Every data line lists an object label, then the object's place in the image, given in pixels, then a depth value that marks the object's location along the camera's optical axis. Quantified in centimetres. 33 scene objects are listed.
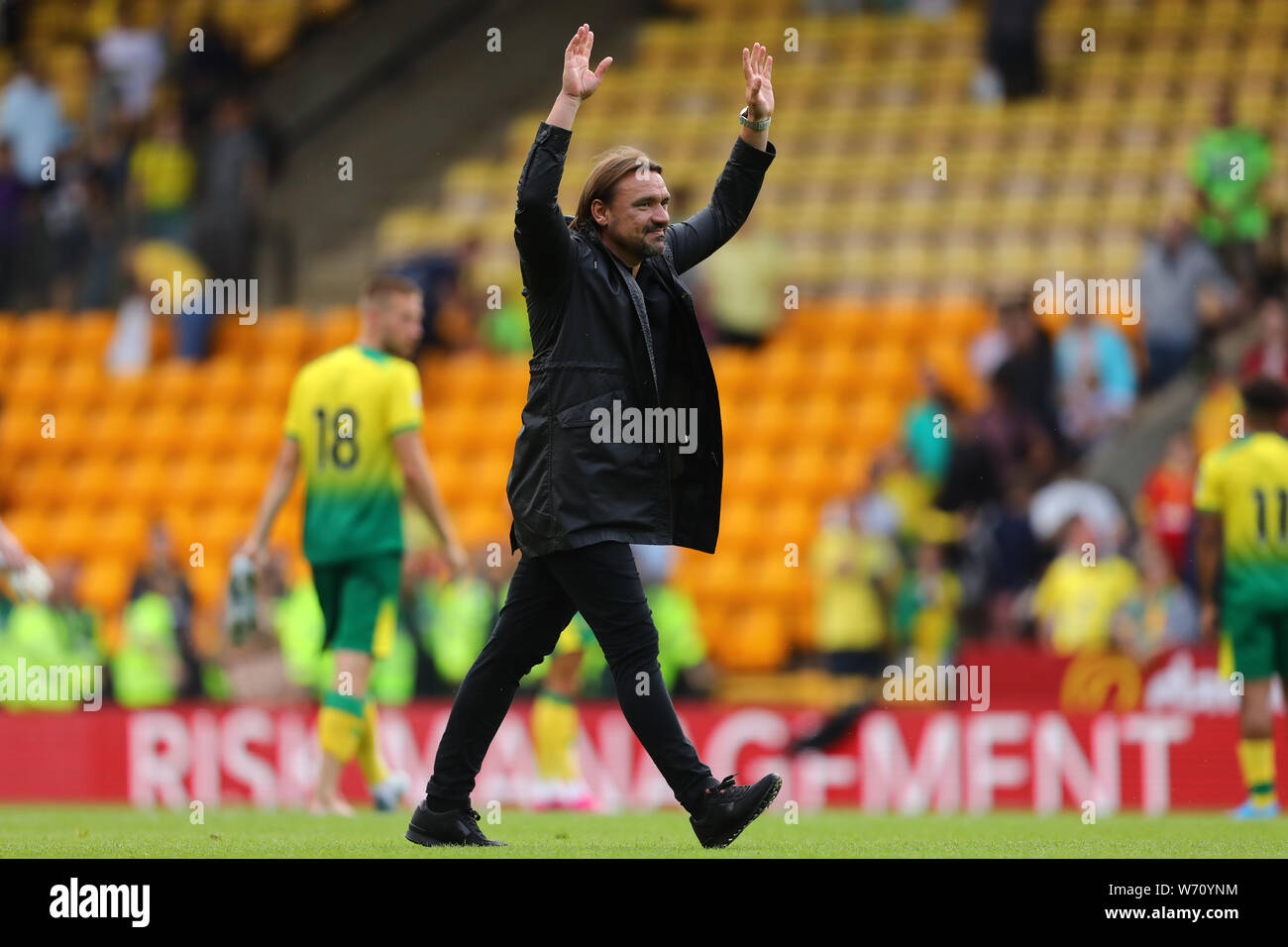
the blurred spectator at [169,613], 1612
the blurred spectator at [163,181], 2017
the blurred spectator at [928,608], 1445
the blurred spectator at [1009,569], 1430
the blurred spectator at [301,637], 1573
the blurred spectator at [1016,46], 1866
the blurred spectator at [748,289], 1744
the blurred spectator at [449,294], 1827
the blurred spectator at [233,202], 1945
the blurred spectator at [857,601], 1458
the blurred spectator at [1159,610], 1361
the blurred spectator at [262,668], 1556
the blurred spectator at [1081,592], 1381
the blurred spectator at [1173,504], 1419
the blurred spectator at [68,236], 2062
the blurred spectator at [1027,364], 1513
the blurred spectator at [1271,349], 1430
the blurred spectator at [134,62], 2141
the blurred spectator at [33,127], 2138
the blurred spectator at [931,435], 1549
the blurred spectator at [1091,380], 1548
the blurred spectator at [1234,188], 1554
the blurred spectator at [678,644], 1444
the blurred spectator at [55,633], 1619
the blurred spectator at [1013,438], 1495
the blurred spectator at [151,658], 1609
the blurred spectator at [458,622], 1498
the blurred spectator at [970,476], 1491
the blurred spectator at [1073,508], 1440
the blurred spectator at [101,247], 2034
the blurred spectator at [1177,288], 1543
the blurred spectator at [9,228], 2080
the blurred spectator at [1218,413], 1448
